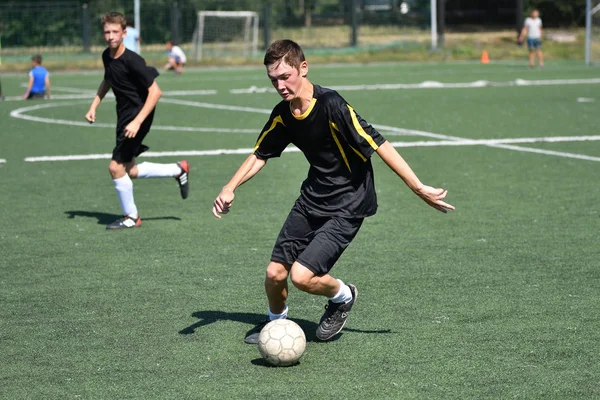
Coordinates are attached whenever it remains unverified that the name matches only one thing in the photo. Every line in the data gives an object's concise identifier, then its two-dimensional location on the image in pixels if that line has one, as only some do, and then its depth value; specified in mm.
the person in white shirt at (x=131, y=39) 24266
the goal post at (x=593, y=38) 37125
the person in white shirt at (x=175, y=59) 36625
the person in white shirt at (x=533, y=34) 35844
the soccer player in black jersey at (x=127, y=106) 9820
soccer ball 5613
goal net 44938
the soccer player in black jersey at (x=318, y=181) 5789
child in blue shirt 25516
